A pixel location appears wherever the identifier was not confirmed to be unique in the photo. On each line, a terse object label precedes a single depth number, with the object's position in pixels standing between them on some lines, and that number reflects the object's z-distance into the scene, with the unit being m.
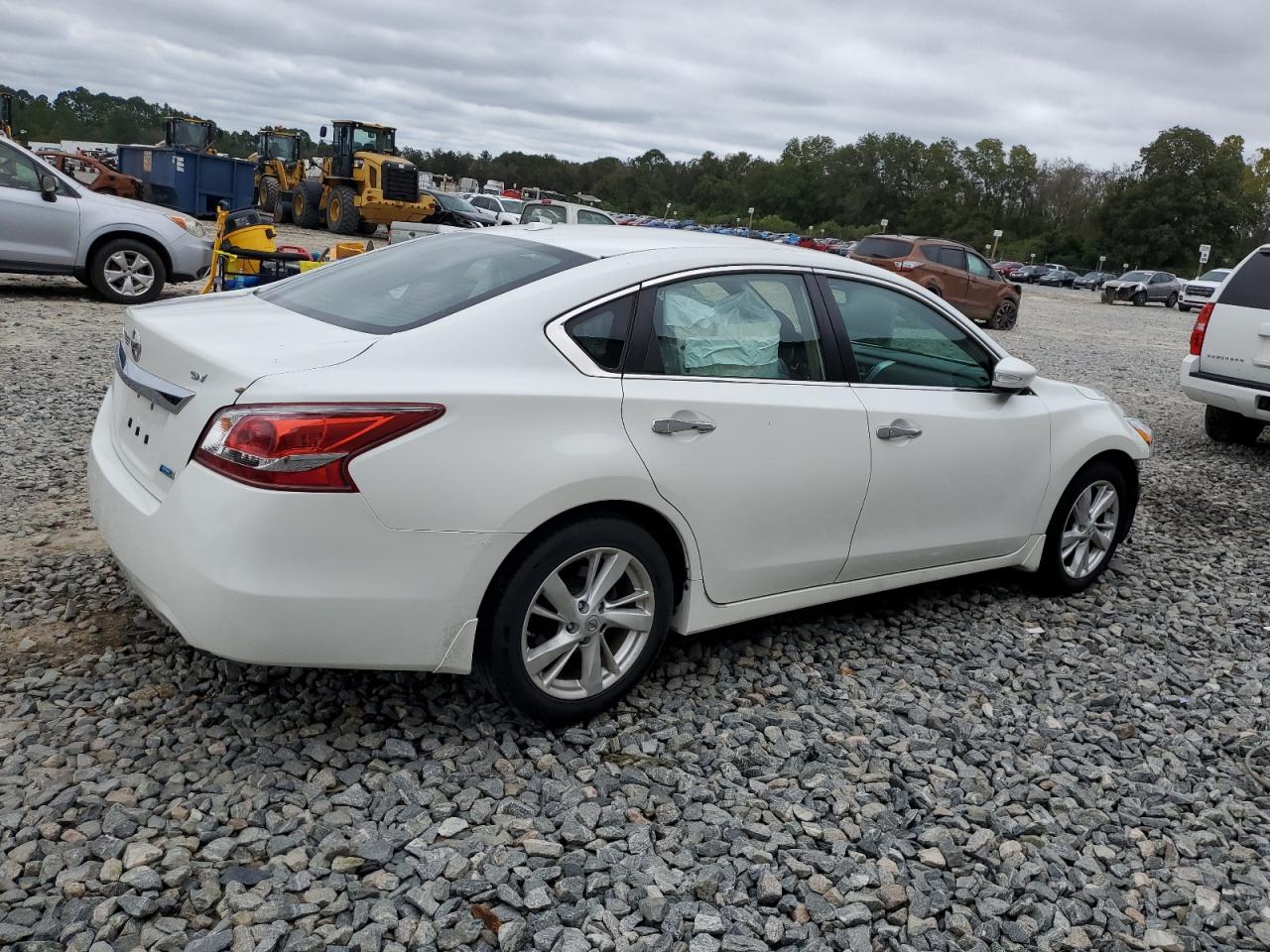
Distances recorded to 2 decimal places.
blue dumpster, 27.41
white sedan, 2.83
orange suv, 19.78
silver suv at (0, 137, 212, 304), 10.95
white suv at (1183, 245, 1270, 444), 8.56
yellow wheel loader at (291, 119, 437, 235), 27.94
